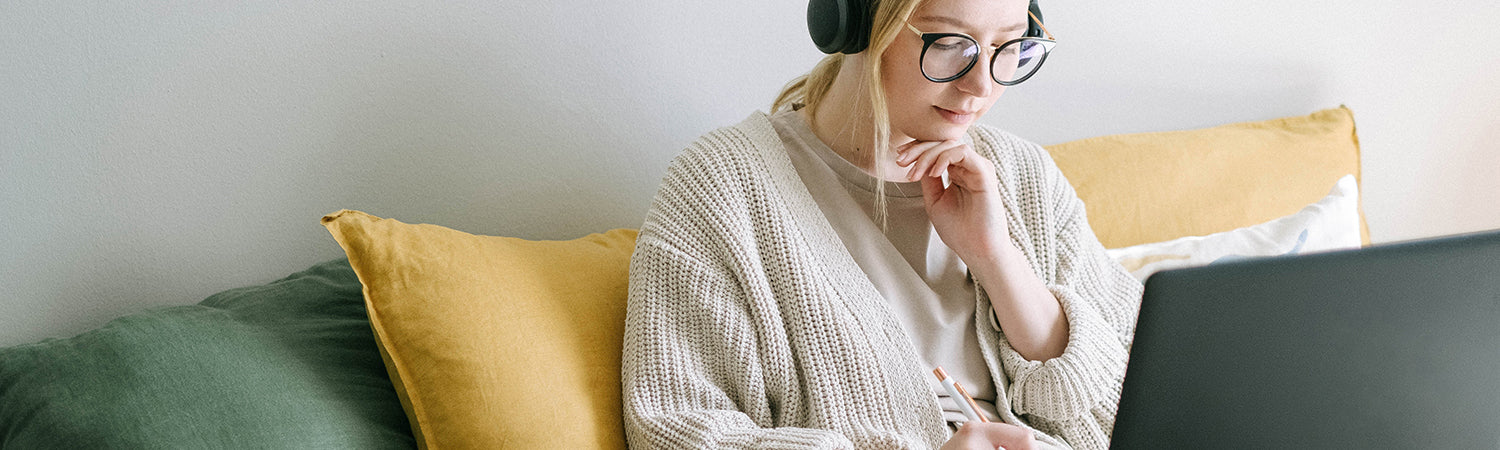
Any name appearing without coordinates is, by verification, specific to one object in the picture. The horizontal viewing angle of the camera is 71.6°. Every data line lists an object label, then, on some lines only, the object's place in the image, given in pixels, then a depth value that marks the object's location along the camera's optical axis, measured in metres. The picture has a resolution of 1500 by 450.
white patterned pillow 1.51
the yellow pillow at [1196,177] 1.63
